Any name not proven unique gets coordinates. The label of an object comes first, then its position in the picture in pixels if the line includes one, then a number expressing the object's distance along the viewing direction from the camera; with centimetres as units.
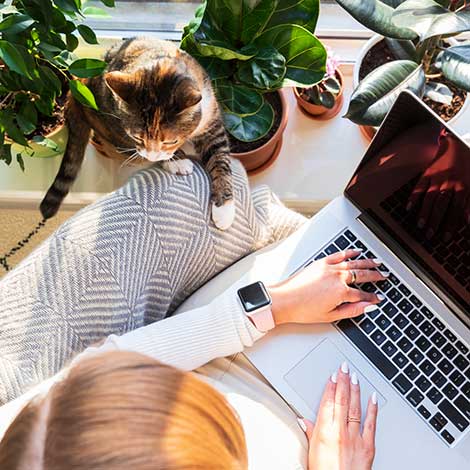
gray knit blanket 91
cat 104
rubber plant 88
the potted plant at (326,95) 125
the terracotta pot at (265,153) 125
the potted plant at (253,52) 107
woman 61
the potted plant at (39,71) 97
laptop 91
